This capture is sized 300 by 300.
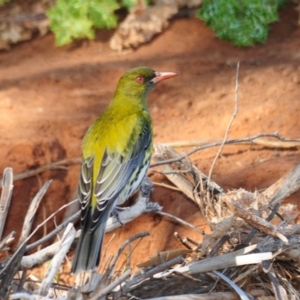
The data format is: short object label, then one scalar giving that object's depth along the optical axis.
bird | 9.96
